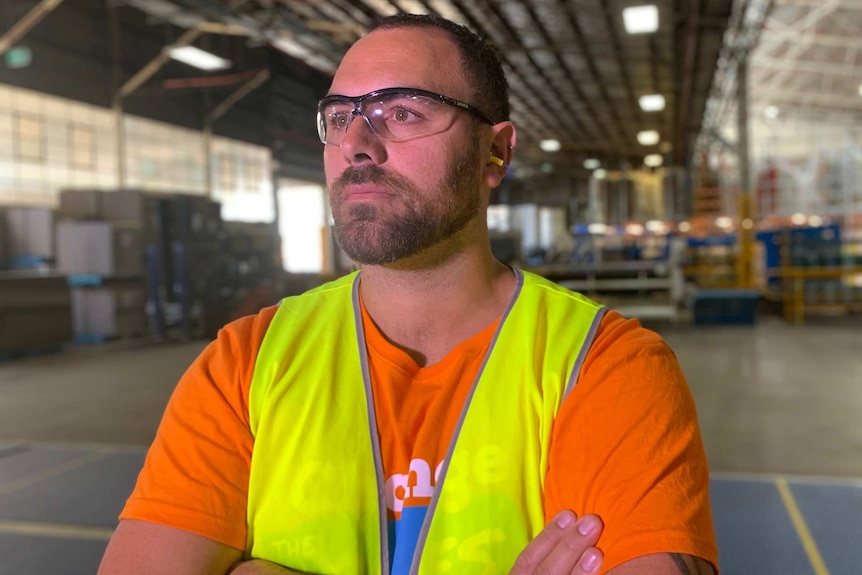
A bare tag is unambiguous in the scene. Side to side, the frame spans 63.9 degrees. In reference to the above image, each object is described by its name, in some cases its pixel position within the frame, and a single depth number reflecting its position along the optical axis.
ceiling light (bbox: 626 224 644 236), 15.08
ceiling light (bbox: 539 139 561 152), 15.98
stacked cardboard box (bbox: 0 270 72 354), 6.39
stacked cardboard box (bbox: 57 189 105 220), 6.98
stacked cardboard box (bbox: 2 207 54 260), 7.12
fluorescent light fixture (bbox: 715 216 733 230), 17.17
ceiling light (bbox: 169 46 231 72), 4.79
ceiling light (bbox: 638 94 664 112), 12.76
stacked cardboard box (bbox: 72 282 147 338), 7.19
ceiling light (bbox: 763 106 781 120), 25.36
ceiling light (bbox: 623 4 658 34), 7.21
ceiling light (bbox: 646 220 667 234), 15.62
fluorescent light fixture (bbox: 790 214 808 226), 19.84
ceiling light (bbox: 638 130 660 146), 16.81
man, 0.97
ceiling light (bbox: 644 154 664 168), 19.81
